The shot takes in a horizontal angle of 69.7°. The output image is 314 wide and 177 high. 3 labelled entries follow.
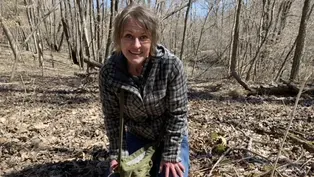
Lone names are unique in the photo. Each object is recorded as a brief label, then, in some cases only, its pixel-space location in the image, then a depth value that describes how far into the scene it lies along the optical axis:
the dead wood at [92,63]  5.04
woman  1.25
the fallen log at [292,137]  2.00
